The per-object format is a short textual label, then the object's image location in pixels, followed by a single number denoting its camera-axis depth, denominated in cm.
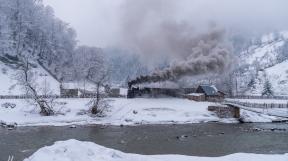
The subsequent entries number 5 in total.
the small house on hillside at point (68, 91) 4973
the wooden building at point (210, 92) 4780
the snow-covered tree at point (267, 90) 6467
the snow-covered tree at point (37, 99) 3723
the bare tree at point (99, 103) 3829
